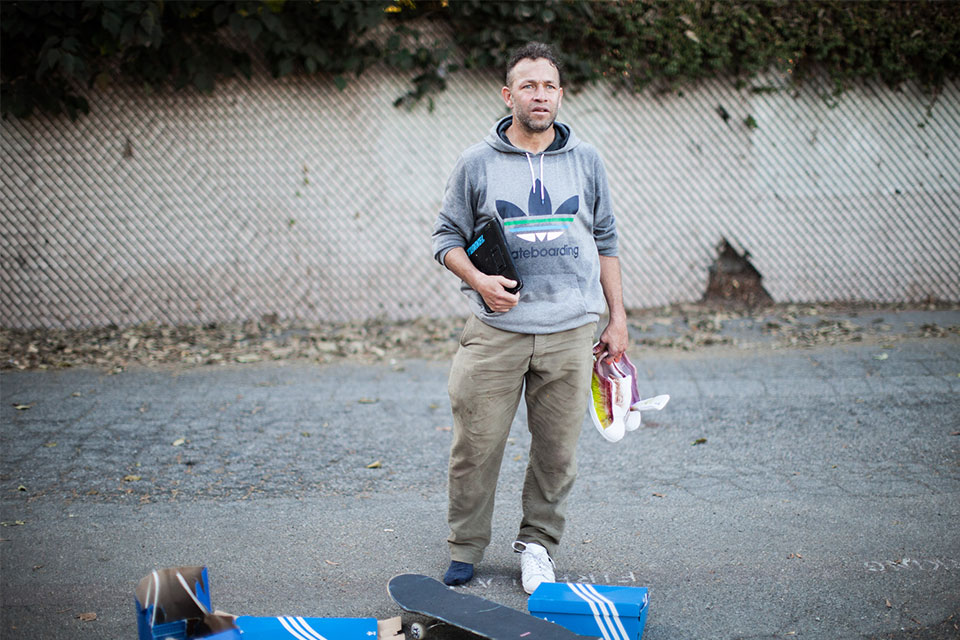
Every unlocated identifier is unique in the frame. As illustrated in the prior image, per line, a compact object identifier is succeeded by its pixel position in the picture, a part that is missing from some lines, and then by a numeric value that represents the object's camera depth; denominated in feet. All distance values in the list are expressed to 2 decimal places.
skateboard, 8.90
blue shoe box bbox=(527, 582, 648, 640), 9.23
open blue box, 8.66
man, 10.48
